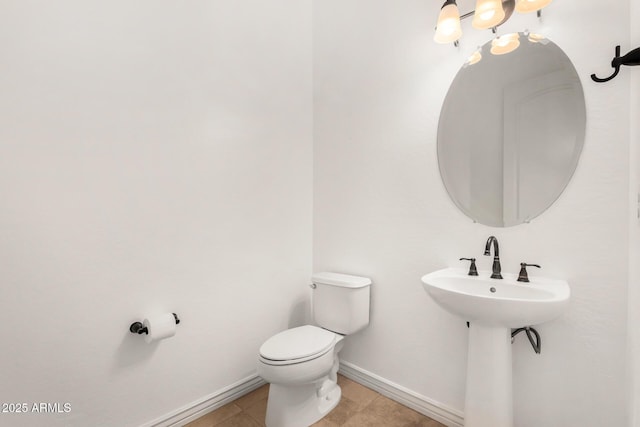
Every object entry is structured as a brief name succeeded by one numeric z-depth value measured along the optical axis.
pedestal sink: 1.04
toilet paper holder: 1.36
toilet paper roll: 1.35
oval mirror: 1.22
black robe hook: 0.88
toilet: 1.42
